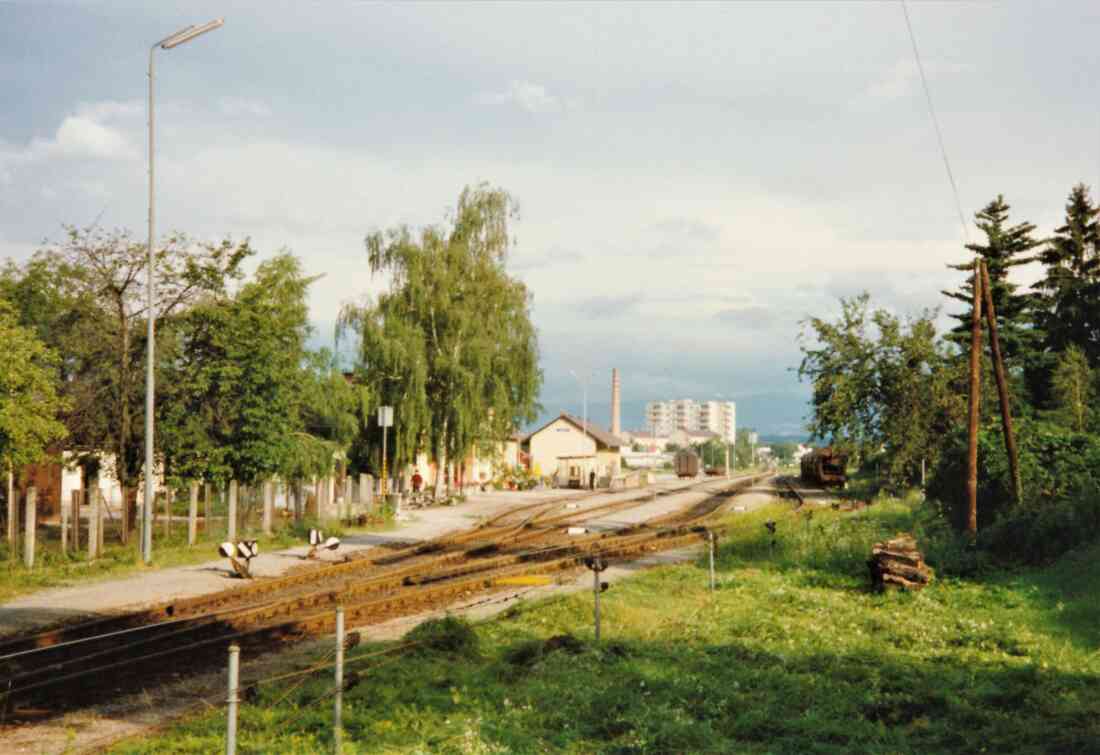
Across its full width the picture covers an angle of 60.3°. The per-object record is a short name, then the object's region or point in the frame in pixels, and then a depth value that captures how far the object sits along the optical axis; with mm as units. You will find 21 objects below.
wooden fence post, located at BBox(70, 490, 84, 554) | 21572
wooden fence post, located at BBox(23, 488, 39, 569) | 20297
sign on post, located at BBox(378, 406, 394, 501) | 34688
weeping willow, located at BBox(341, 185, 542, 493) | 42812
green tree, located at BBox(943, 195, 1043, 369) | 53719
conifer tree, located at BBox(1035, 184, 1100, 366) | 55188
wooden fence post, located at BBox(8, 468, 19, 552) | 20797
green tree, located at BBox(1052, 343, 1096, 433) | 43625
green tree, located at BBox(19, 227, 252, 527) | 25297
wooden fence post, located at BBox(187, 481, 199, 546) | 24516
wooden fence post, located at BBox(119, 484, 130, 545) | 24675
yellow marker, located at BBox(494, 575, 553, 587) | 19719
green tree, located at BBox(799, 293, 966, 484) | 40469
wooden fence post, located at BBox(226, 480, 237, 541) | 25516
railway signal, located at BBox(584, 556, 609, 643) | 13773
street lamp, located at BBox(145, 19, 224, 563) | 21109
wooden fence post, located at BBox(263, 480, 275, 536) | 27281
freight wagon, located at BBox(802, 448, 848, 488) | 58438
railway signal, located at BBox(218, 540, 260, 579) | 20047
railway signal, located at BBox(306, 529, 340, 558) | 22338
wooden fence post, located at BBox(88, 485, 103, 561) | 21891
